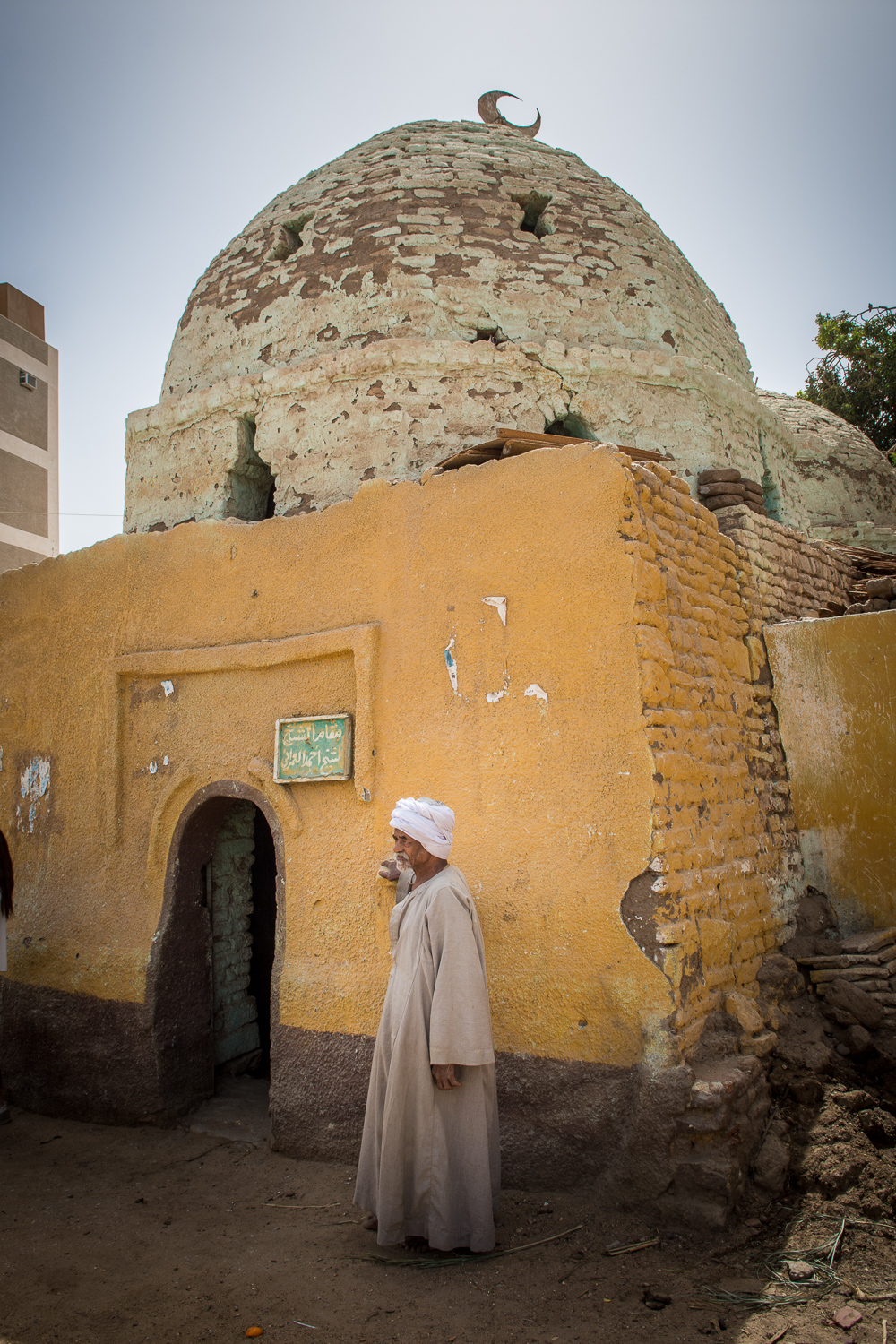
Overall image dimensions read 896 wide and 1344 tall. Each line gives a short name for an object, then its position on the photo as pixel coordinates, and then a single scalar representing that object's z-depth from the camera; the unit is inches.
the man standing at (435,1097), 120.3
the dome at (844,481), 347.3
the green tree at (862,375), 570.6
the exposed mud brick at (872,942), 159.2
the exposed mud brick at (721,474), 240.4
